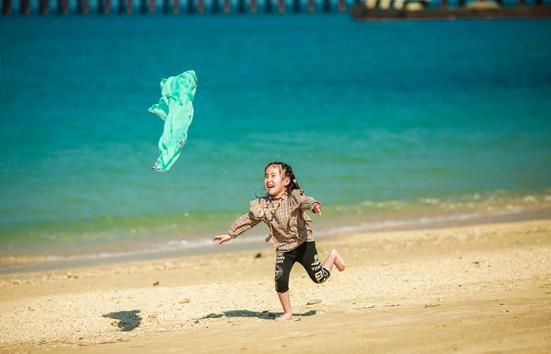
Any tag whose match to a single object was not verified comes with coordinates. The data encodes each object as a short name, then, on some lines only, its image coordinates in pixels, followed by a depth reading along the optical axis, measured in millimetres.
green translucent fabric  16250
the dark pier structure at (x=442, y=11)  145375
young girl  15602
